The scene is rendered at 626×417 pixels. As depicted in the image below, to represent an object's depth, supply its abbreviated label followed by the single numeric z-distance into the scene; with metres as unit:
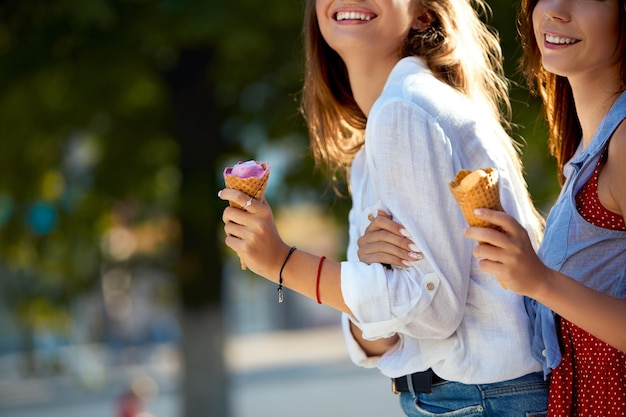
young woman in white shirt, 4.09
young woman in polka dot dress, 3.82
